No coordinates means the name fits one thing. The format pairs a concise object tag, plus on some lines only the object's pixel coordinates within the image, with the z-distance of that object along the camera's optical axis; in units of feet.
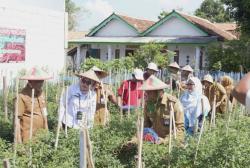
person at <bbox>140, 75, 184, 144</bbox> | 16.51
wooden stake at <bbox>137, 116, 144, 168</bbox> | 12.54
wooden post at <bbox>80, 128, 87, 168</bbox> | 11.32
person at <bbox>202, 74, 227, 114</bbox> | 26.78
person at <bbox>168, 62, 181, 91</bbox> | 33.60
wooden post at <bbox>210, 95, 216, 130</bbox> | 19.16
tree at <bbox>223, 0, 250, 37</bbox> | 61.02
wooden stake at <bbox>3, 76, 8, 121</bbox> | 23.00
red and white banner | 49.02
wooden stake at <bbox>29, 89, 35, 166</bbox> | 16.88
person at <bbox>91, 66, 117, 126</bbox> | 20.14
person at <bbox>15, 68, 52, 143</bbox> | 17.71
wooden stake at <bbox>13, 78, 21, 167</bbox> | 15.50
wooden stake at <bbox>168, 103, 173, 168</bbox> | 15.27
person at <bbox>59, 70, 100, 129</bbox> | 18.74
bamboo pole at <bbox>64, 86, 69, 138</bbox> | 18.22
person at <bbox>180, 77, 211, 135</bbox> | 21.29
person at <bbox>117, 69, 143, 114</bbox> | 25.53
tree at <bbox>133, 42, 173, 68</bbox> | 62.80
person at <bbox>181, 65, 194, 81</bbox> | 29.86
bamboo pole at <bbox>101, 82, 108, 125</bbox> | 19.76
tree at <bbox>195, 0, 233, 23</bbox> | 154.30
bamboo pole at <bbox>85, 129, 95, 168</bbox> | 12.06
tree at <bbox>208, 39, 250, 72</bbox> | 58.39
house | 78.02
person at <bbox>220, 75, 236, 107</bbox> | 29.58
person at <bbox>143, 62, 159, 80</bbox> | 27.35
